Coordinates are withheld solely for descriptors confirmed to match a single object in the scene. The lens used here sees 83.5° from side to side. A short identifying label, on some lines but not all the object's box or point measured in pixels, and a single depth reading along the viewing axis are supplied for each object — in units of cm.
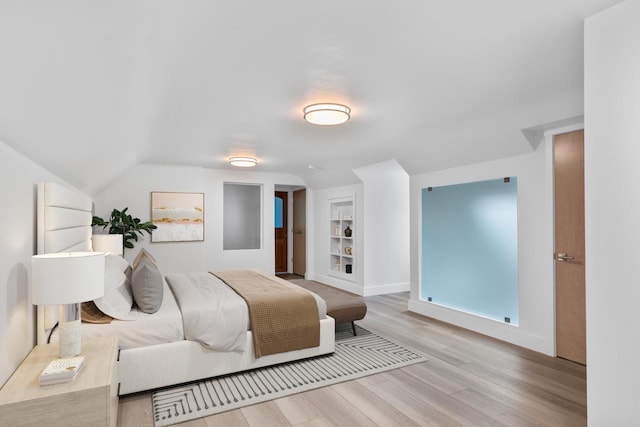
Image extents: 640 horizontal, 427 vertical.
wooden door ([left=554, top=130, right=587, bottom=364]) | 329
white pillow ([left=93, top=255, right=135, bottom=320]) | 264
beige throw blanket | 304
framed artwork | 628
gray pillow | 284
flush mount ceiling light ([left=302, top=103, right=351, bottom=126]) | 306
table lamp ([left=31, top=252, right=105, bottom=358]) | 176
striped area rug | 249
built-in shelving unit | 674
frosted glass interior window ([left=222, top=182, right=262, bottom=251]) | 732
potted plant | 572
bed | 229
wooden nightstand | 154
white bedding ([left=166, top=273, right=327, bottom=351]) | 283
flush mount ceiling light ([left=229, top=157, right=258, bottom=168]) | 564
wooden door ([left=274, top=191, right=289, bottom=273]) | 886
